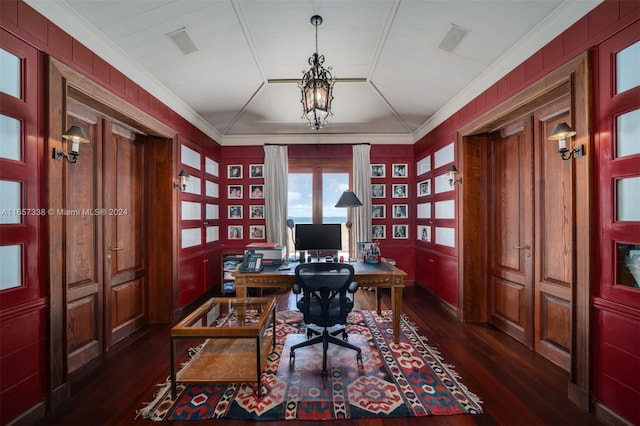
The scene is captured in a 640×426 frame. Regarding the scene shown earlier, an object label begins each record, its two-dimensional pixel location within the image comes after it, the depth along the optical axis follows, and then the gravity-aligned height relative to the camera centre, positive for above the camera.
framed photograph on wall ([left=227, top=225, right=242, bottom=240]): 5.38 -0.38
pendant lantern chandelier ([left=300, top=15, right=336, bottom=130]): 2.33 +1.09
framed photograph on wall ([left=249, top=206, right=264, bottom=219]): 5.39 +0.03
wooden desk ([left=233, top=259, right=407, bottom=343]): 2.90 -0.76
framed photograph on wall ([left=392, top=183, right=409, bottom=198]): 5.38 +0.47
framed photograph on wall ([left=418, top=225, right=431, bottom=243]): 4.76 -0.40
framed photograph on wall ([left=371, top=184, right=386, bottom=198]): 5.39 +0.45
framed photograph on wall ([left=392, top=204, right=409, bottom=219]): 5.36 +0.03
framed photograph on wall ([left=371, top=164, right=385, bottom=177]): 5.40 +0.88
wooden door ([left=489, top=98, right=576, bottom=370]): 2.55 -0.27
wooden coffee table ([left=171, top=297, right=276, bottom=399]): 2.05 -1.15
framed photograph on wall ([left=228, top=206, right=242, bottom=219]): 5.39 +0.04
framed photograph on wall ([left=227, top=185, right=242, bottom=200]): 5.39 +0.46
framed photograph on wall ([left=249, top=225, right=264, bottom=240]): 5.36 -0.38
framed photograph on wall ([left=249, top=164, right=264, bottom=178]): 5.39 +0.93
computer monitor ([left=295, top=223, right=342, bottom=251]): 3.57 -0.33
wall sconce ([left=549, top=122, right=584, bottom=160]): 2.02 +0.59
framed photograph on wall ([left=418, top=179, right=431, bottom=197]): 4.74 +0.47
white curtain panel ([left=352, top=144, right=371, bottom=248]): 5.28 +0.51
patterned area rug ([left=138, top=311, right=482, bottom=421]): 1.96 -1.51
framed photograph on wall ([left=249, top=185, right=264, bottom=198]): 5.39 +0.47
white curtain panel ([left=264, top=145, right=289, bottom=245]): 5.26 +0.52
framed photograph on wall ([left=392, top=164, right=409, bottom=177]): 5.39 +0.90
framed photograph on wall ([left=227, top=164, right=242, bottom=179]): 5.41 +0.90
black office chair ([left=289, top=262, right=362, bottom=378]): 2.41 -0.78
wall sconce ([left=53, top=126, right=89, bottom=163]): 2.04 +0.61
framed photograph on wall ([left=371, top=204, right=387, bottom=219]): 5.39 +0.04
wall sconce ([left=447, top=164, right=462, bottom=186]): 3.66 +0.56
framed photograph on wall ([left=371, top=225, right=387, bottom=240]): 5.37 -0.40
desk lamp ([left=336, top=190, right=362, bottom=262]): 3.59 +0.18
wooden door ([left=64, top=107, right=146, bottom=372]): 2.56 -0.28
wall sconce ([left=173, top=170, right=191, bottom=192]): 3.67 +0.49
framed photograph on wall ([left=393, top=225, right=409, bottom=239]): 5.38 -0.39
